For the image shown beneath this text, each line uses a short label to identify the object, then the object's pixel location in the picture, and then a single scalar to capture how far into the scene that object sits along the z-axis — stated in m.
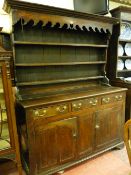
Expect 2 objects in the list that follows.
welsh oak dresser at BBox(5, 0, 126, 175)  1.80
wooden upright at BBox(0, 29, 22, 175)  1.55
